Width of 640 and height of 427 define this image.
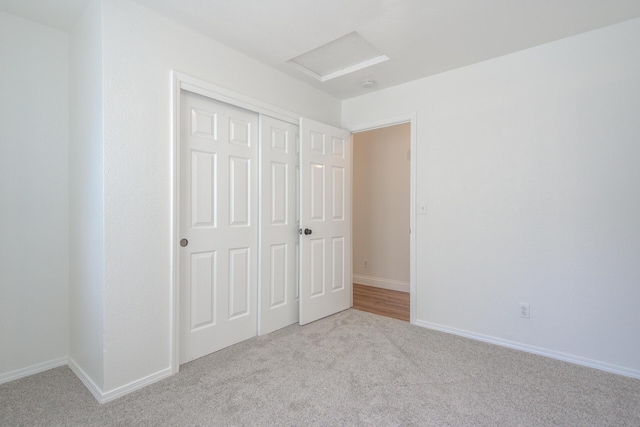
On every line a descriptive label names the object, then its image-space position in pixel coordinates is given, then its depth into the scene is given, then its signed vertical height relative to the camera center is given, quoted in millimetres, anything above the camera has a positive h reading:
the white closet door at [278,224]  2760 -133
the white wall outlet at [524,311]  2482 -811
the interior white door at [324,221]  3016 -113
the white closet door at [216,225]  2262 -121
